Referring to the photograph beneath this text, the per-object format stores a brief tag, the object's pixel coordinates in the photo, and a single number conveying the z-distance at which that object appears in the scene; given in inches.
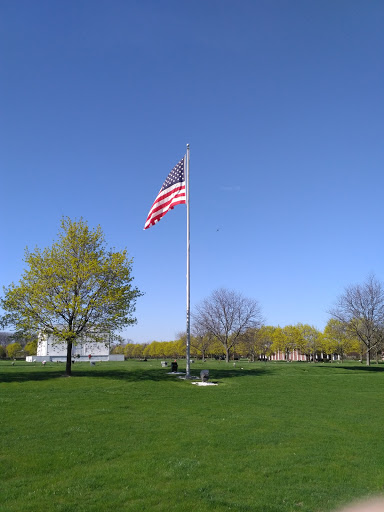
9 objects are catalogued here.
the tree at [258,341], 3225.9
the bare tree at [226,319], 2576.3
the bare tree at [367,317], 2022.6
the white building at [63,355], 2798.0
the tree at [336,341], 2858.5
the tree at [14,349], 4148.6
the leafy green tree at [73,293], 1048.2
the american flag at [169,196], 975.6
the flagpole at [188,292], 1010.7
